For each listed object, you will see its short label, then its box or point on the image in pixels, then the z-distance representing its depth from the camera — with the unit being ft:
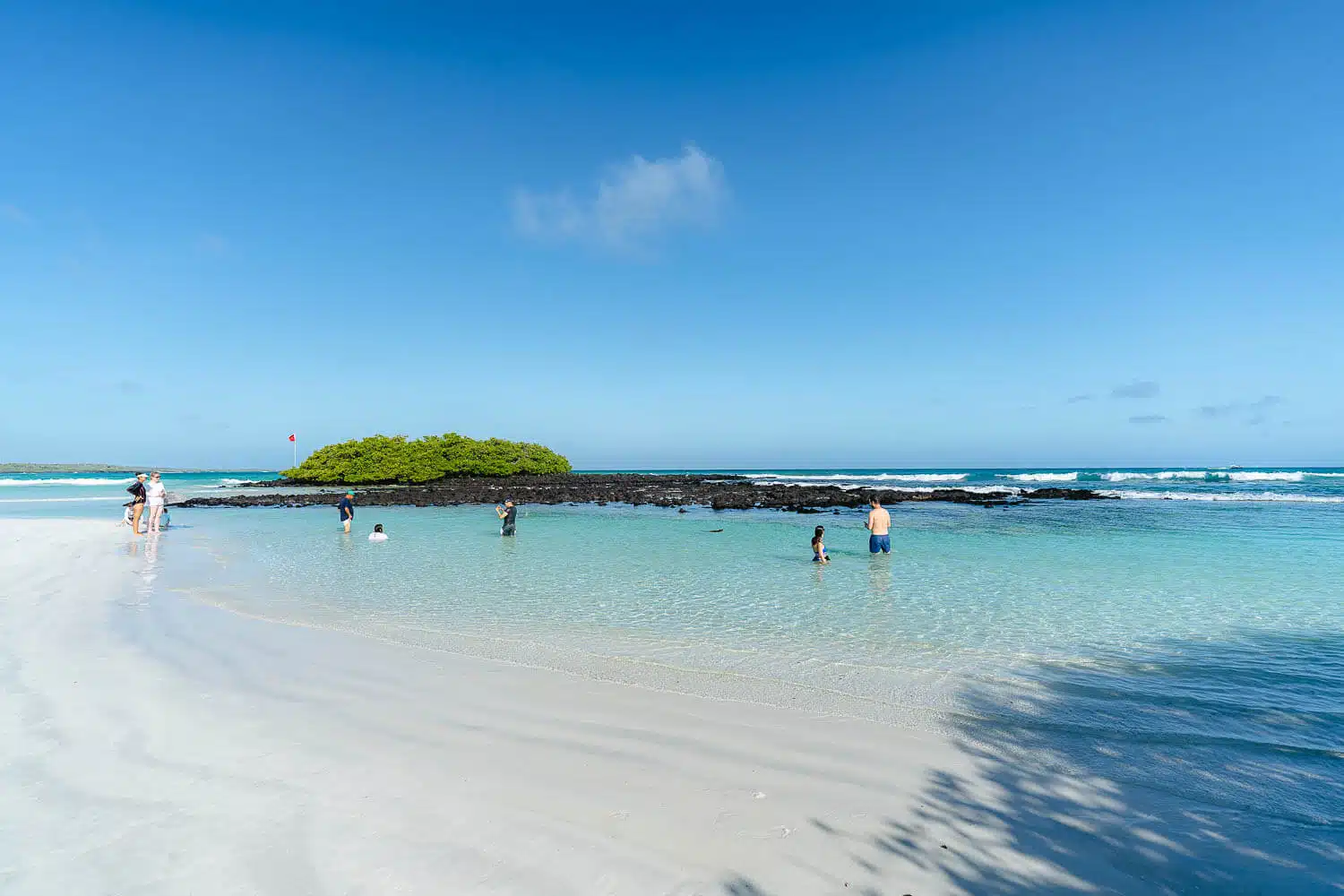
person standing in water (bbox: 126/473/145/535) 68.13
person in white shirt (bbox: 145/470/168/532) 71.31
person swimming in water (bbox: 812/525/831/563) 51.84
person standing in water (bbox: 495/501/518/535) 70.18
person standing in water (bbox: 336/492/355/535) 76.13
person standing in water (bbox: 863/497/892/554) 56.90
